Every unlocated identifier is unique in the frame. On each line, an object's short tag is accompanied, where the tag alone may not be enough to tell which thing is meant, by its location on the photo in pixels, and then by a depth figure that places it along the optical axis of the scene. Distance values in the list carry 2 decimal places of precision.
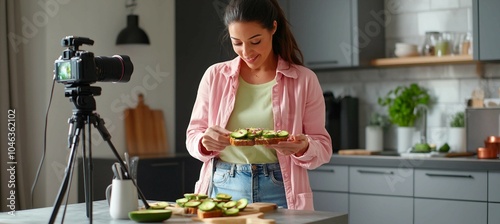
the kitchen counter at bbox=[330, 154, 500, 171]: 4.29
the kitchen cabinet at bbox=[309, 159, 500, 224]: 4.30
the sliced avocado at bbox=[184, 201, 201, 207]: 2.27
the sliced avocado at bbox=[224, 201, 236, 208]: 2.25
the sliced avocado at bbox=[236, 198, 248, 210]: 2.25
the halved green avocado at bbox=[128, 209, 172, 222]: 2.10
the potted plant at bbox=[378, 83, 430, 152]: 5.11
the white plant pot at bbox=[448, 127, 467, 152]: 4.91
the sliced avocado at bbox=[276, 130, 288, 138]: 2.51
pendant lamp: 5.26
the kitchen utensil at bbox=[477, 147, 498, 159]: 4.46
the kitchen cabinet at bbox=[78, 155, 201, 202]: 4.99
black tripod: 2.06
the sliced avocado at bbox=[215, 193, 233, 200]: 2.36
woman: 2.67
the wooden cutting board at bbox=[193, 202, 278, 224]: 2.06
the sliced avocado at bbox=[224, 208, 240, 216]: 2.18
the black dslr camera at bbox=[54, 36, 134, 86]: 2.12
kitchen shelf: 4.74
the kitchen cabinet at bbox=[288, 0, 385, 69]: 5.09
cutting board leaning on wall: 5.45
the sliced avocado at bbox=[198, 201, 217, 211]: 2.17
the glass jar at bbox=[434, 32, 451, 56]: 4.93
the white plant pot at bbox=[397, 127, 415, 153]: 5.11
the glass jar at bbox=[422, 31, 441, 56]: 5.01
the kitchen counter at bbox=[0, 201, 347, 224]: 2.14
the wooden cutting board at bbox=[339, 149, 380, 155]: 4.93
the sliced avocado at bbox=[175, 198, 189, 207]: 2.32
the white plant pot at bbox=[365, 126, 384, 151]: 5.22
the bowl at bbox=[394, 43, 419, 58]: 5.06
